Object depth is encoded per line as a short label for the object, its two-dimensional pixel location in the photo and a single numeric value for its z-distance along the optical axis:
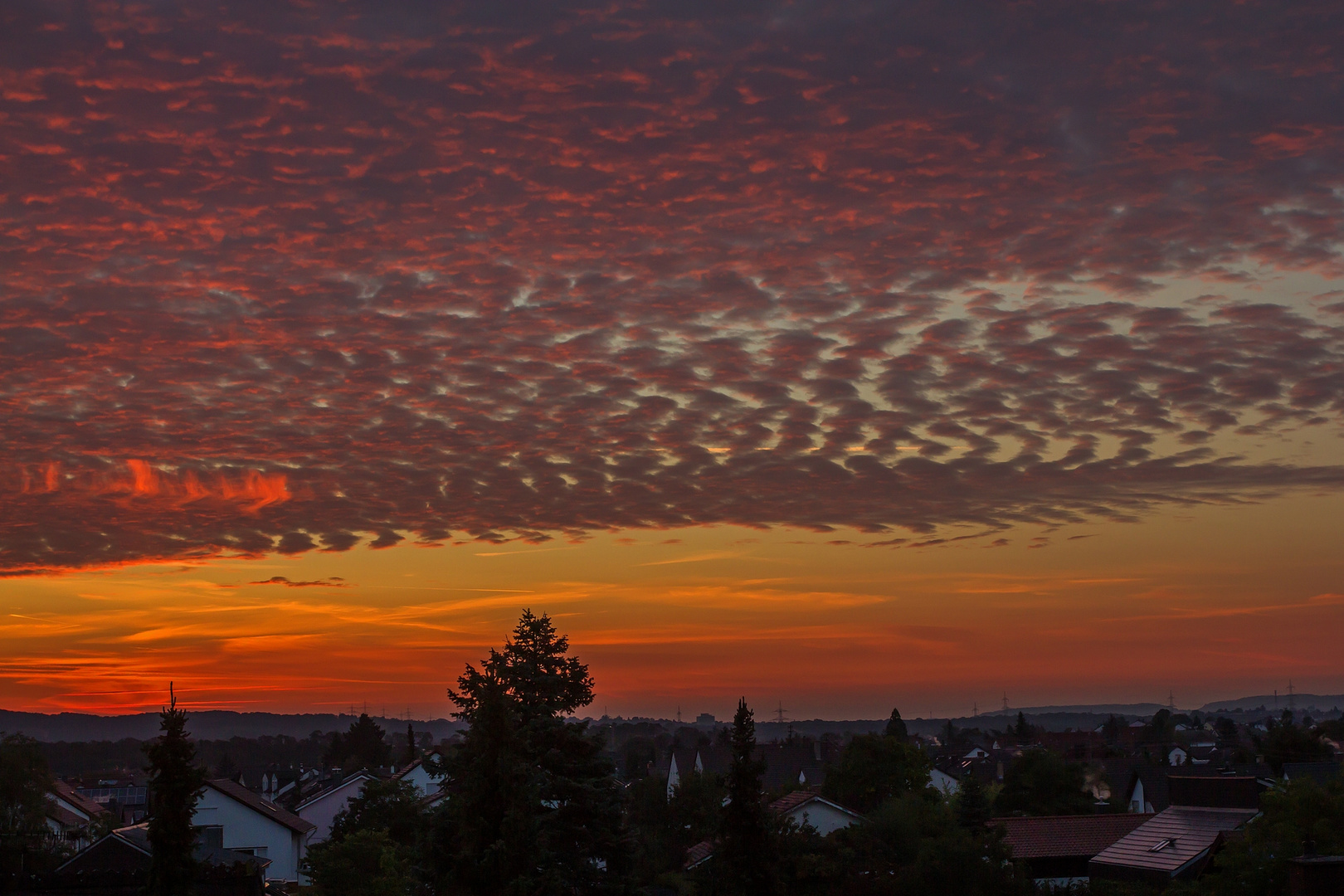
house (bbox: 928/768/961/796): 109.76
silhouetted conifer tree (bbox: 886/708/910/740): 109.35
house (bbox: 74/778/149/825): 118.25
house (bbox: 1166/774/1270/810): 52.03
